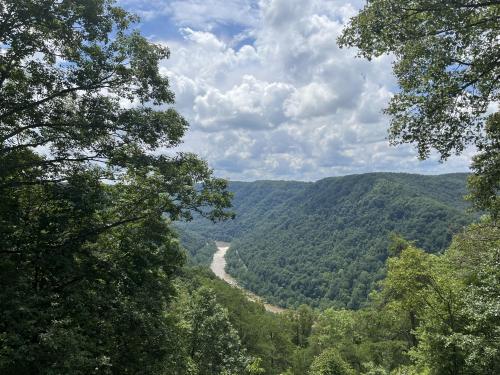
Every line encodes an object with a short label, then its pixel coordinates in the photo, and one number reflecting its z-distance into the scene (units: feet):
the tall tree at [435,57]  31.45
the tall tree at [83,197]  36.19
